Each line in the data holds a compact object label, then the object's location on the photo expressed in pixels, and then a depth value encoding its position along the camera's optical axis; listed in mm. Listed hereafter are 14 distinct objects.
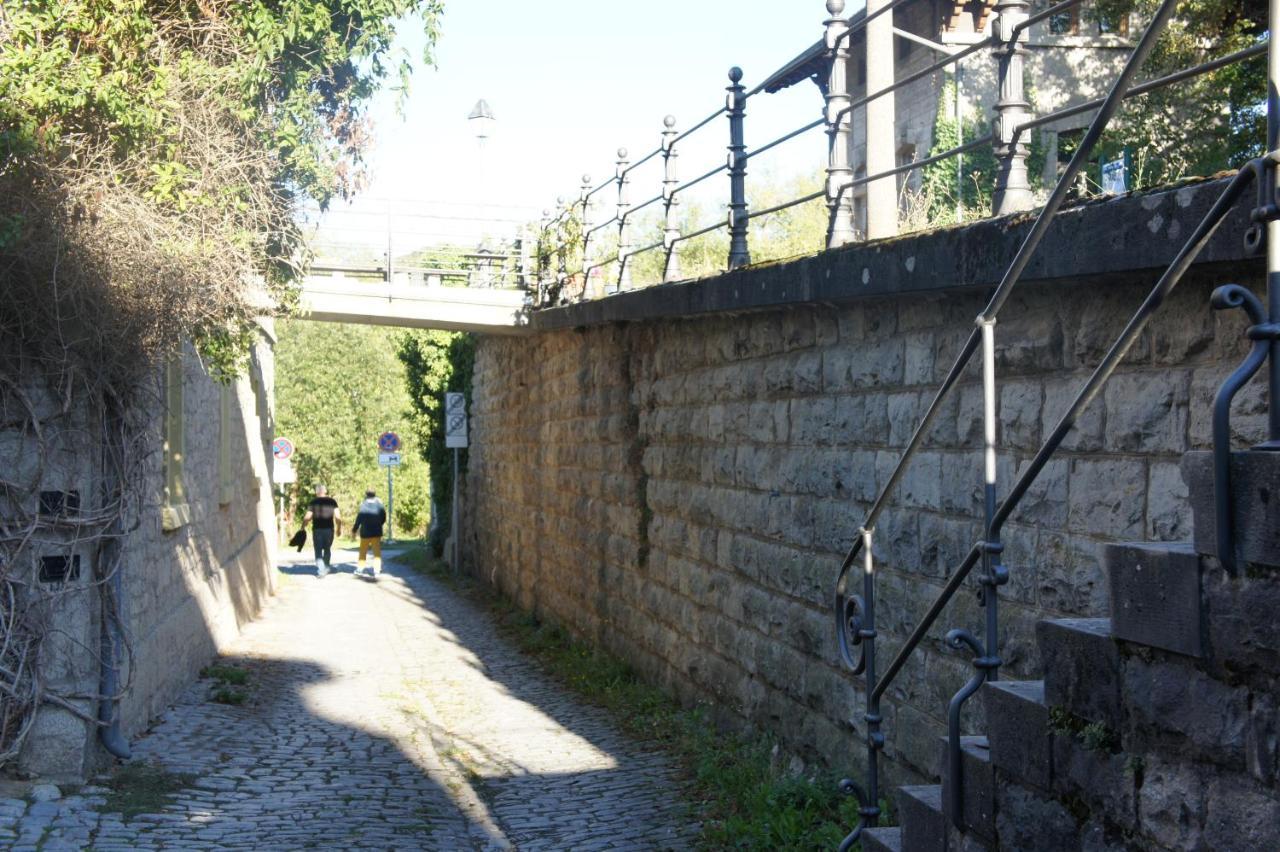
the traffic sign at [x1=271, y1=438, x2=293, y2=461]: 27875
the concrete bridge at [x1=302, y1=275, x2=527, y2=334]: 16969
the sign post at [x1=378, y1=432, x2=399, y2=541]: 31391
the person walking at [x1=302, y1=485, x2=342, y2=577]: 25969
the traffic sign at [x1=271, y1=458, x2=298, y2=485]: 27703
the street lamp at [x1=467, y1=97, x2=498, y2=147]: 22203
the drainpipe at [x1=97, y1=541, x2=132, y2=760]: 8102
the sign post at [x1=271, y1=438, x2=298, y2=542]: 27750
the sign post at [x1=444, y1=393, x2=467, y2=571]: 22844
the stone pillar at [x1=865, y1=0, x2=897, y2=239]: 7898
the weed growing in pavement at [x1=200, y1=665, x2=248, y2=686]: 11828
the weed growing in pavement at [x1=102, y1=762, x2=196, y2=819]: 7352
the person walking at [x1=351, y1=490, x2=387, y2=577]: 25156
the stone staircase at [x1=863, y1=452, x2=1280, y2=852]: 2709
